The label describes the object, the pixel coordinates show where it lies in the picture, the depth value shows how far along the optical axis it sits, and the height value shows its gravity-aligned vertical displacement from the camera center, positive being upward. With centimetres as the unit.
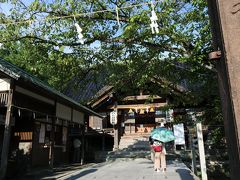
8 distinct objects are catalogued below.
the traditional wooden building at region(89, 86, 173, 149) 1478 +140
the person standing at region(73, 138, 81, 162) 1328 -130
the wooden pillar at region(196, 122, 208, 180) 591 -74
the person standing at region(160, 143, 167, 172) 766 -121
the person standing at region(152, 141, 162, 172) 755 -71
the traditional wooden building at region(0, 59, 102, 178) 715 +59
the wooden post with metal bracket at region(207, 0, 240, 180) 217 +68
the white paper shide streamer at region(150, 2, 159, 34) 472 +258
